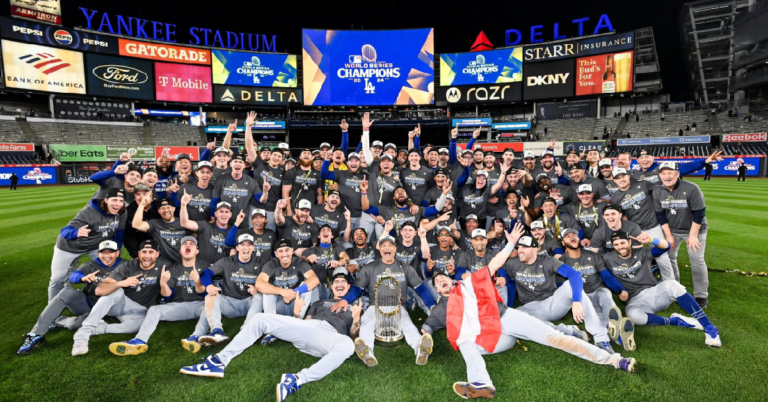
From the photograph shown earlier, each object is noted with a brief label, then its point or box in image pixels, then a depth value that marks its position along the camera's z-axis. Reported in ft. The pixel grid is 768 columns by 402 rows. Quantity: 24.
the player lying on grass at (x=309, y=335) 15.05
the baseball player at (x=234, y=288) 19.20
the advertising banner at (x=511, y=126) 160.15
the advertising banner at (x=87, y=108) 143.54
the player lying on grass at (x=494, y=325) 15.65
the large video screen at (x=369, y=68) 148.36
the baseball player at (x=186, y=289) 19.85
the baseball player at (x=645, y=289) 18.16
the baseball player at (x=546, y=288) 18.08
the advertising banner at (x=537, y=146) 143.33
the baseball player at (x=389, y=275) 18.70
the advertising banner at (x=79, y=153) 117.19
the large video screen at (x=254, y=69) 153.38
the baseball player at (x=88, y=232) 21.09
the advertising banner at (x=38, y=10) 134.31
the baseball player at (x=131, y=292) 18.37
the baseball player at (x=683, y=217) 22.20
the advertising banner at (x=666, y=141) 126.72
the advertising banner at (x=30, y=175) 104.42
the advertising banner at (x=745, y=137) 119.63
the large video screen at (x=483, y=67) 150.41
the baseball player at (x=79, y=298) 18.07
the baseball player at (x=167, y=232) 23.09
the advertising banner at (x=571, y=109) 160.56
